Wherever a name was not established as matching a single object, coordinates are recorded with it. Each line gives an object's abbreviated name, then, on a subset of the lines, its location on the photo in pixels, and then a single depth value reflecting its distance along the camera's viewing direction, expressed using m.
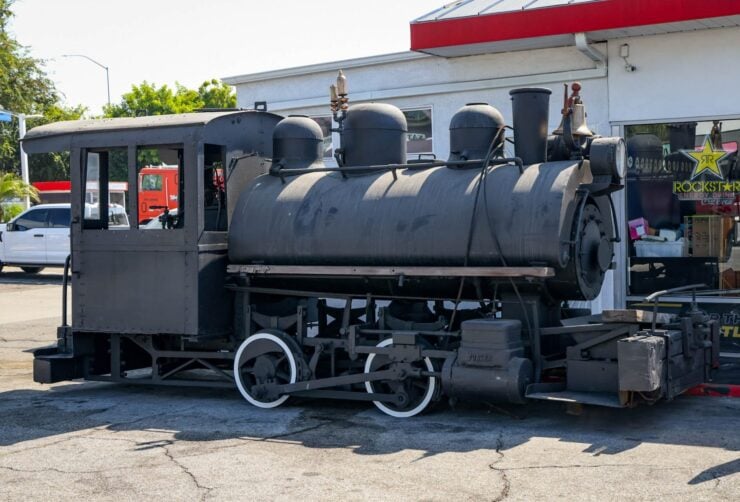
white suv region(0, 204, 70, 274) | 25.30
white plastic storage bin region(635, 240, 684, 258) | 11.69
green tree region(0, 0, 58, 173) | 43.75
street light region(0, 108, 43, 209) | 35.46
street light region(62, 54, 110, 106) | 49.92
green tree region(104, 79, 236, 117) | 55.41
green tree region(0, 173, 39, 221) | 34.28
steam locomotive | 8.20
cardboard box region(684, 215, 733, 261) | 11.38
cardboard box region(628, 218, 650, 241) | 11.80
